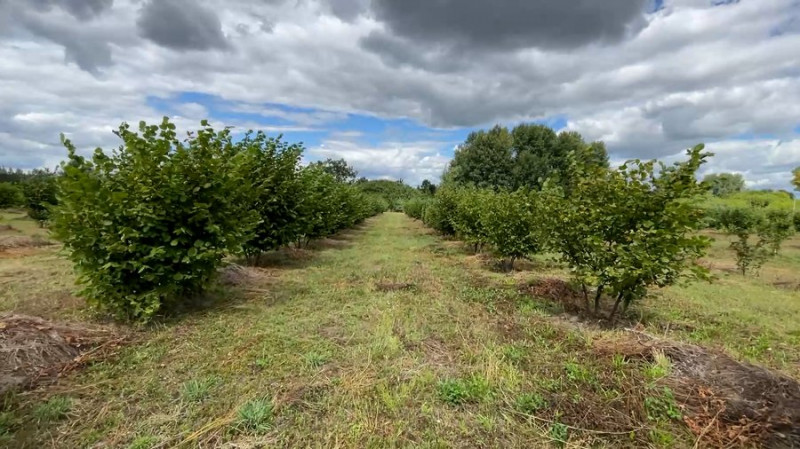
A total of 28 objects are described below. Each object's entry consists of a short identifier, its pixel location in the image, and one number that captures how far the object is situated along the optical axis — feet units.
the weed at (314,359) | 13.46
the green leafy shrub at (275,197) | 32.01
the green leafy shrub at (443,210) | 59.16
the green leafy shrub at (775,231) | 41.47
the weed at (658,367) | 12.14
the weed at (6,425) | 9.26
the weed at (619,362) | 13.16
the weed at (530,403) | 10.98
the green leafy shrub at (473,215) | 39.17
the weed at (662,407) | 10.56
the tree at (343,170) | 247.50
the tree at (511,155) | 139.64
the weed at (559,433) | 9.70
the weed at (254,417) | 9.83
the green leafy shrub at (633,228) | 16.12
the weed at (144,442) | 9.00
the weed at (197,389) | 11.09
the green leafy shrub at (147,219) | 16.37
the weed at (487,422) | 10.15
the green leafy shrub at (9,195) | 71.36
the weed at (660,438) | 9.68
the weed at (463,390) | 11.42
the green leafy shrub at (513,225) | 31.25
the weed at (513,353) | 14.14
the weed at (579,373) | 12.52
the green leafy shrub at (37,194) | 59.93
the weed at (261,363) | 13.21
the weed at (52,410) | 10.08
